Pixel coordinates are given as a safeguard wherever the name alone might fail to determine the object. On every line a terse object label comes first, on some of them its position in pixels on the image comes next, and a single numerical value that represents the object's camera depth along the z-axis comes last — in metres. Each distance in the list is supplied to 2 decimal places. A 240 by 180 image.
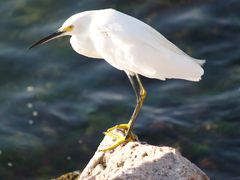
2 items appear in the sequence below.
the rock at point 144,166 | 11.04
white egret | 13.41
